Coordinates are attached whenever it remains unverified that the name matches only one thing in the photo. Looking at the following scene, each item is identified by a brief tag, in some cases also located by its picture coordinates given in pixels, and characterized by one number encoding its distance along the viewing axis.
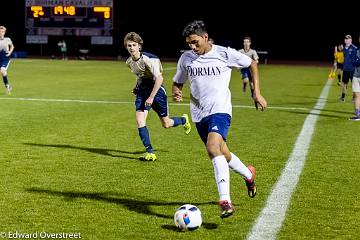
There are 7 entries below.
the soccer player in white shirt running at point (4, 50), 20.25
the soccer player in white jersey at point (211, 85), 5.43
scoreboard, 44.54
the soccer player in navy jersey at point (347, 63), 17.66
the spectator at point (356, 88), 13.59
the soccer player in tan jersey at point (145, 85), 8.22
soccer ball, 5.01
